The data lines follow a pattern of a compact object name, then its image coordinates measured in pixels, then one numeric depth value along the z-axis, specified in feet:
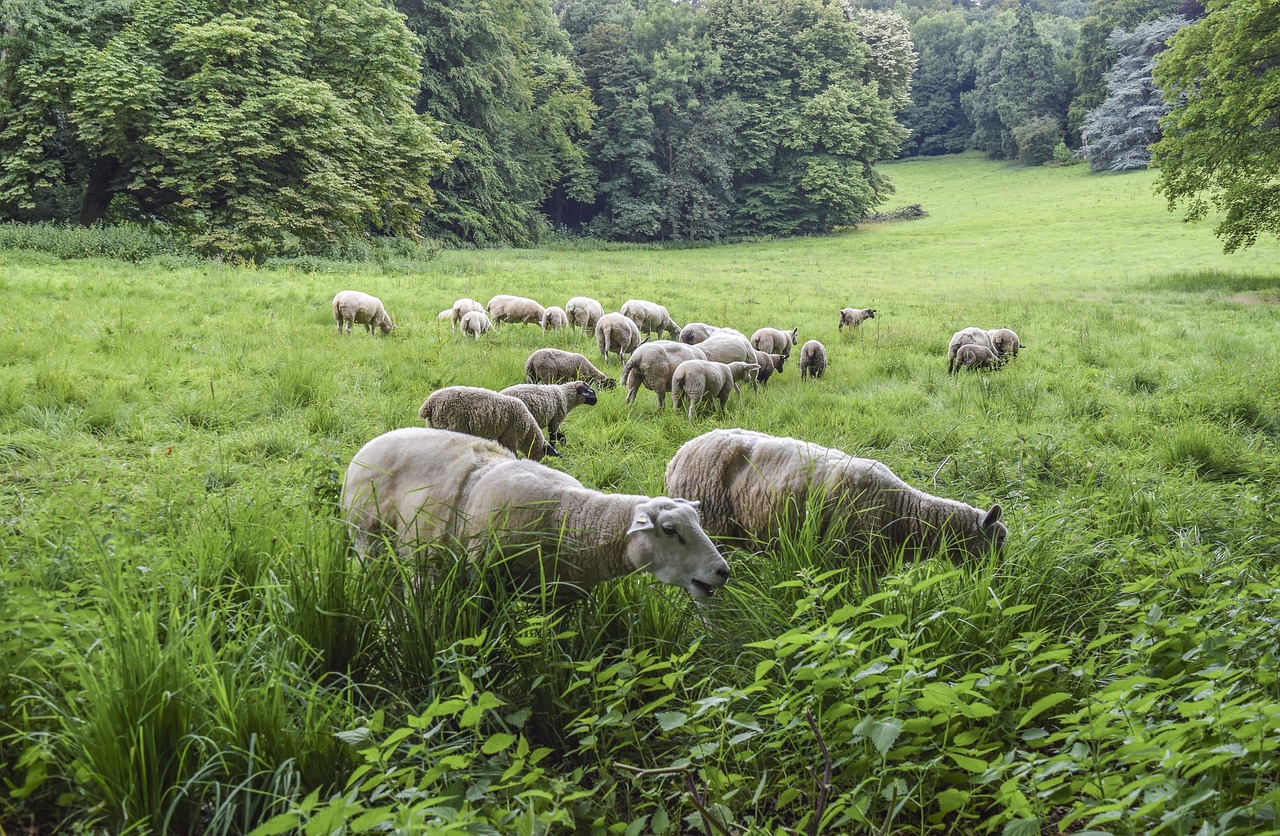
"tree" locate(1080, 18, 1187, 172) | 172.35
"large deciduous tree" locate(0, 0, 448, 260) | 67.41
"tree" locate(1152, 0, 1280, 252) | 63.72
